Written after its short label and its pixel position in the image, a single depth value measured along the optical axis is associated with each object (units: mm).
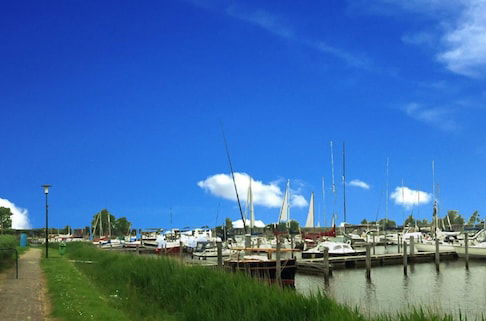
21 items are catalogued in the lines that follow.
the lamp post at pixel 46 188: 46022
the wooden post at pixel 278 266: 33281
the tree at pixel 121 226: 164000
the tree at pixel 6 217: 131625
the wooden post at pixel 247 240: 56306
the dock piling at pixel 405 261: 50194
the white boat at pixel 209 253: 66625
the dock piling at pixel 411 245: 61025
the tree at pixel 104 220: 152250
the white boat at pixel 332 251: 60438
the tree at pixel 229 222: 168000
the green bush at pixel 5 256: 32638
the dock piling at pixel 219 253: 36425
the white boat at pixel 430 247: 65688
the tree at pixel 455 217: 183750
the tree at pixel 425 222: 165100
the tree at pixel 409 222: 142700
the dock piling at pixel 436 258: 53344
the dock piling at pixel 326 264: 41228
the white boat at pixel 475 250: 61875
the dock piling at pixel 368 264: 45312
